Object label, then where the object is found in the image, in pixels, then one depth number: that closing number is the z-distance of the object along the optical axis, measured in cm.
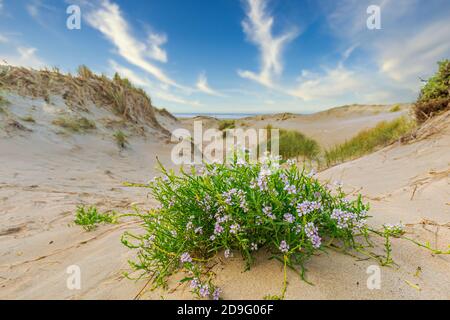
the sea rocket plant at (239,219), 136
